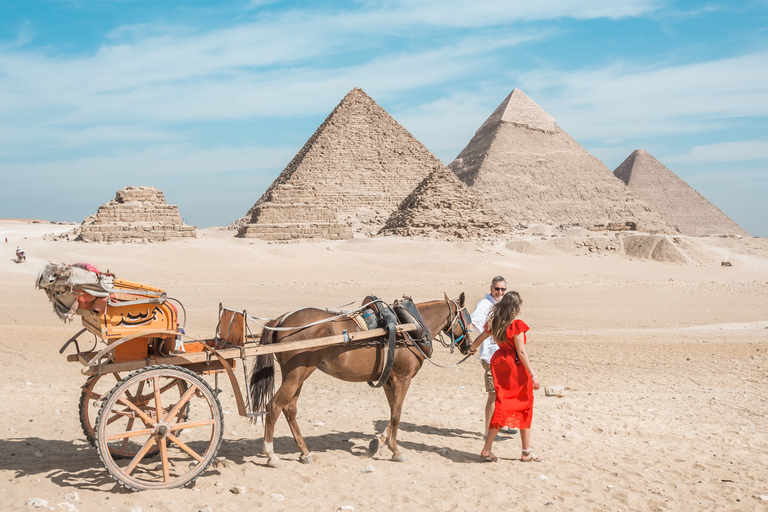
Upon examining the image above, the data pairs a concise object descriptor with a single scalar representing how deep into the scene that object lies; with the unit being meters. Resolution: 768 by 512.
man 5.40
